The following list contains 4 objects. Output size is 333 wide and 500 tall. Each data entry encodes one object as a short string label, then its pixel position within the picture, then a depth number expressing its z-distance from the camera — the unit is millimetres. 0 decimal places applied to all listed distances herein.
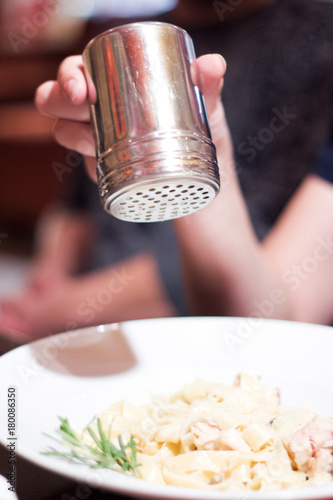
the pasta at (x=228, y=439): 528
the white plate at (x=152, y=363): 586
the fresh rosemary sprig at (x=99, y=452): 526
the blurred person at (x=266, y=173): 848
